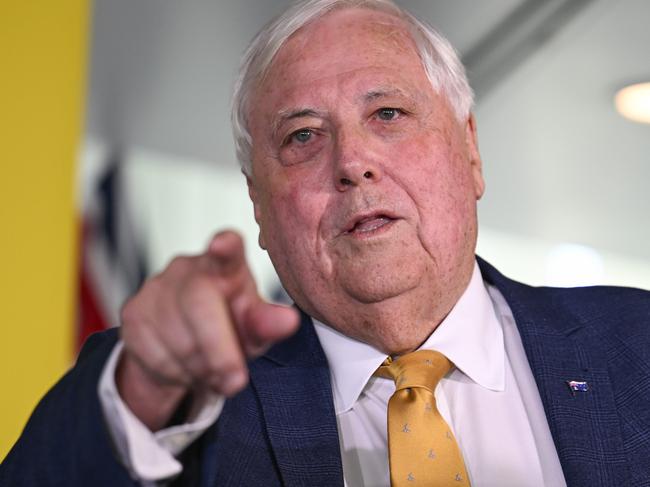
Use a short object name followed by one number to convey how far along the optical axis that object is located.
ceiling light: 2.18
